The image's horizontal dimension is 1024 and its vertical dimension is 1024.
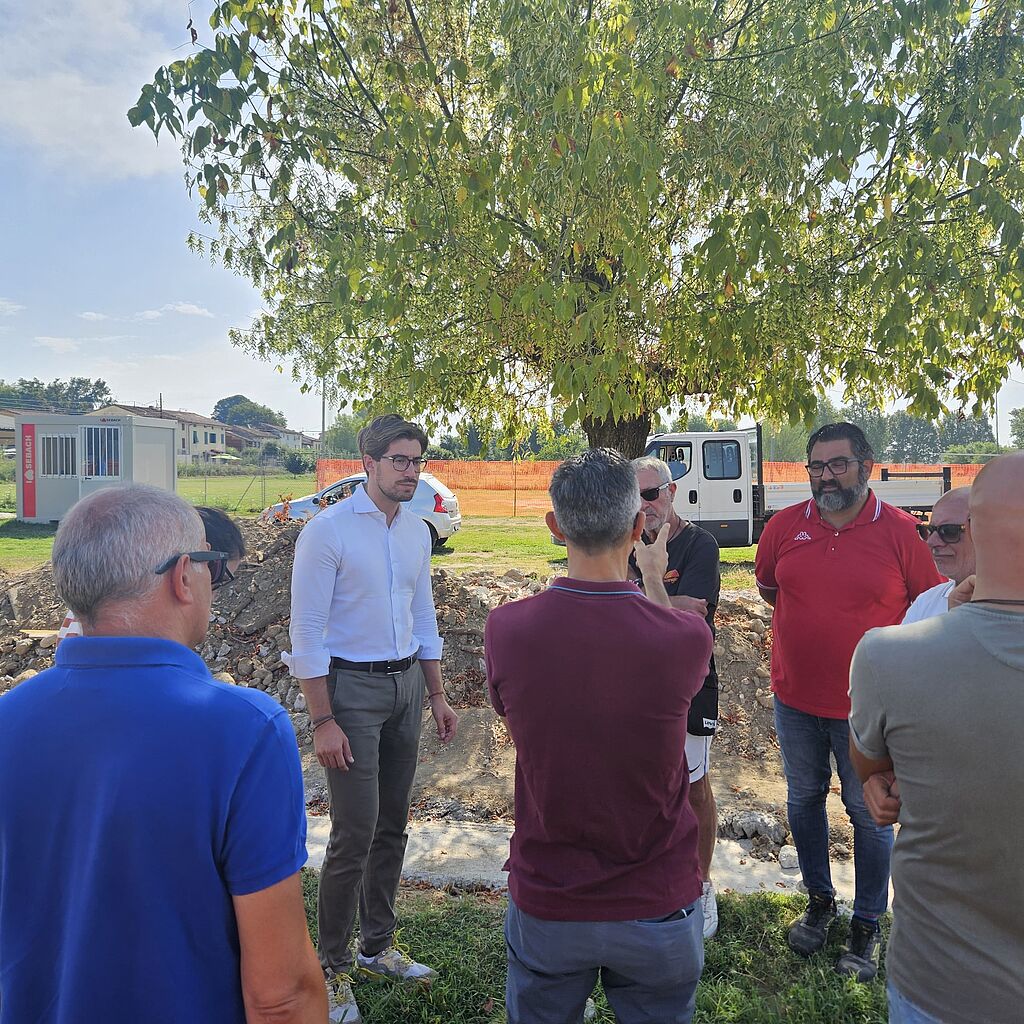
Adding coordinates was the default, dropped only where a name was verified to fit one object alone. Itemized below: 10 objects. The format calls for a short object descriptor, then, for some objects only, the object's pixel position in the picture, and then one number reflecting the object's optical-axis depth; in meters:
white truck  16.31
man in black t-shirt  3.32
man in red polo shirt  3.35
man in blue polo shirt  1.27
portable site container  18.58
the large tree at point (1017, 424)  80.35
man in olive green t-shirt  1.53
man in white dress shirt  3.04
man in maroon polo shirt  1.83
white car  15.21
